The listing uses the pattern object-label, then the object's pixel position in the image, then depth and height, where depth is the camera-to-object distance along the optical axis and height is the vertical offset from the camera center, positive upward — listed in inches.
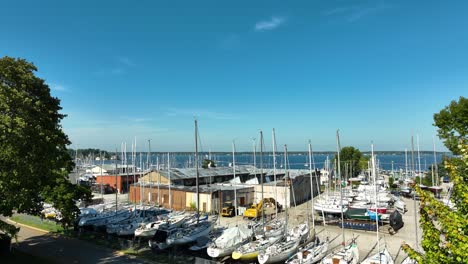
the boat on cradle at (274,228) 1119.6 -289.4
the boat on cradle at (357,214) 1402.6 -291.8
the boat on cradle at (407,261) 831.2 -295.5
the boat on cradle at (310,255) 882.1 -298.0
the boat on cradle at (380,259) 823.3 -287.8
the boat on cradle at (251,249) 919.7 -288.3
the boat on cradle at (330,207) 1582.2 -291.9
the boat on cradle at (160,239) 1039.0 -284.3
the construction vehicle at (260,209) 1512.2 -290.5
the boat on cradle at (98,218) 1320.1 -272.2
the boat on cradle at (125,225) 1213.7 -276.4
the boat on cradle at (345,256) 836.6 -287.1
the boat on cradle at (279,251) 892.0 -290.9
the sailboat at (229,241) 944.9 -279.7
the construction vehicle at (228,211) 1611.7 -302.3
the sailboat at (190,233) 1051.3 -279.7
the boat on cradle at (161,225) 1150.3 -273.5
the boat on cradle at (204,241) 1036.3 -301.9
